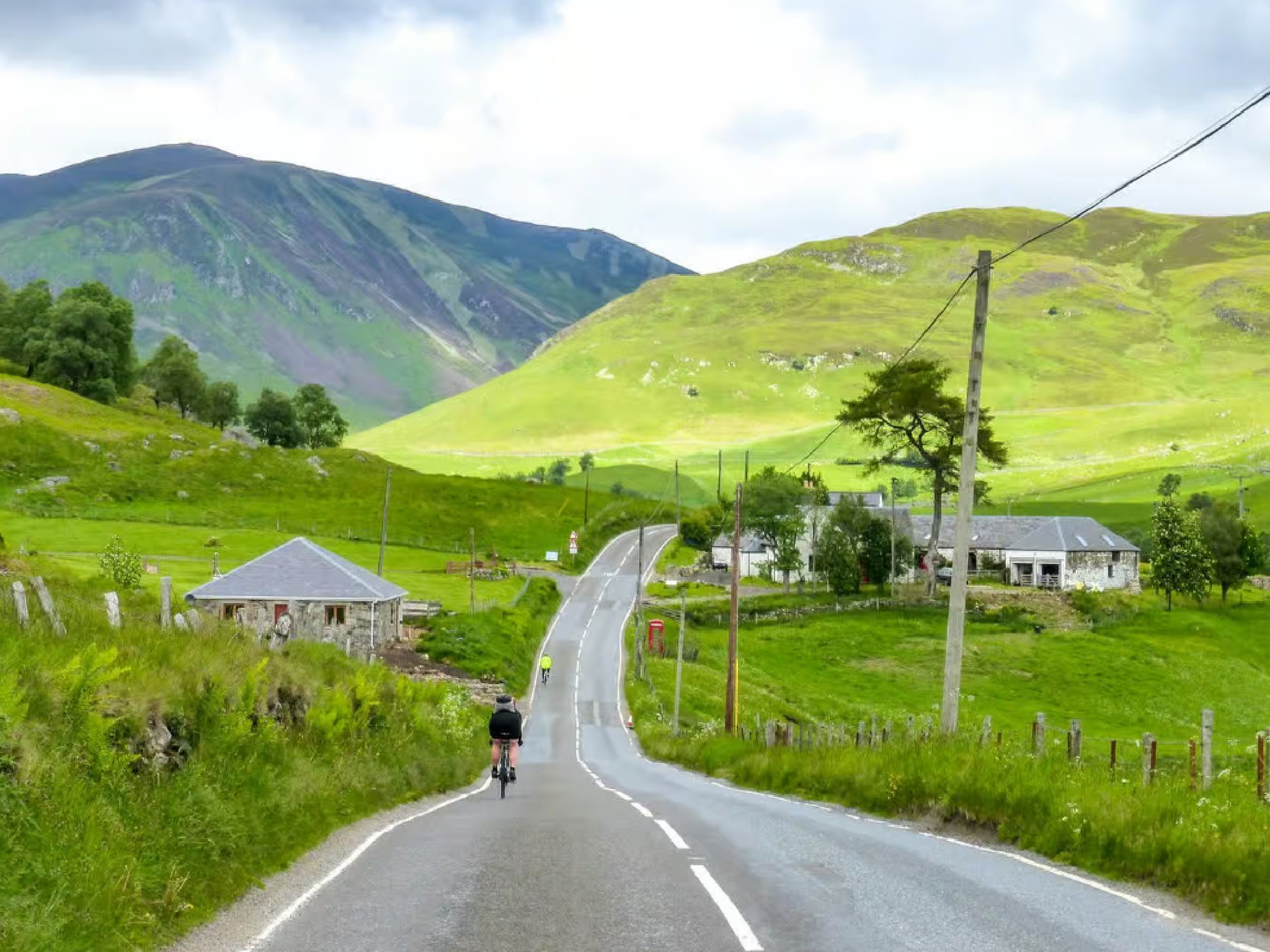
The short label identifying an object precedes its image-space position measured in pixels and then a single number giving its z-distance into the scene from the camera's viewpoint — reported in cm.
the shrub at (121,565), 6550
